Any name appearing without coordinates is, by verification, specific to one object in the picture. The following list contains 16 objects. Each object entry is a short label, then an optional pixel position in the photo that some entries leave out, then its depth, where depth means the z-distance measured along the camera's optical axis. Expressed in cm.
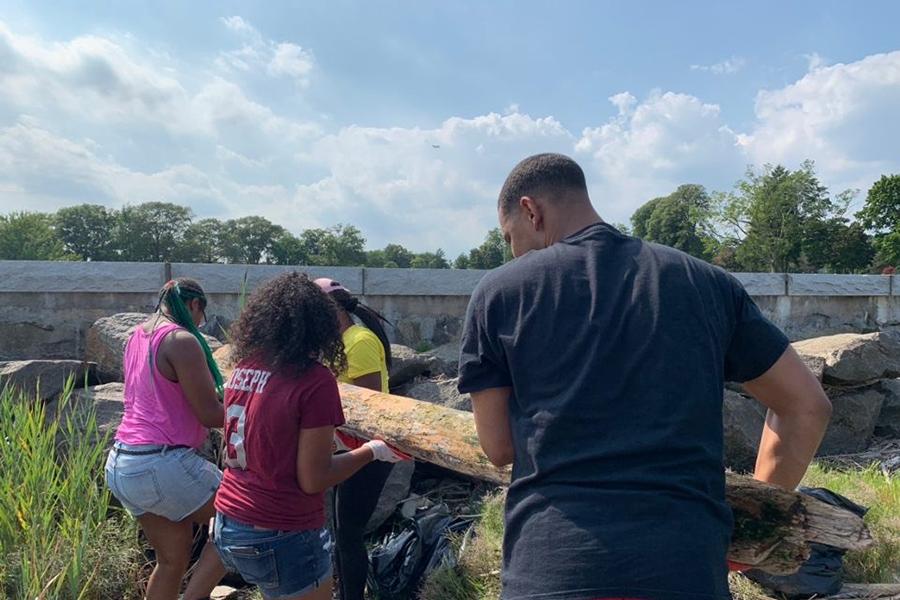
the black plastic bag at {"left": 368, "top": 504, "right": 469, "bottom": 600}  354
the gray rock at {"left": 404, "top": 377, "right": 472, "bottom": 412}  557
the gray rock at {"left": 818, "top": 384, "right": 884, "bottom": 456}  730
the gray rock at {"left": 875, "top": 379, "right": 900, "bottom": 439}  779
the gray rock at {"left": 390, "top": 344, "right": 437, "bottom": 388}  596
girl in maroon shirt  221
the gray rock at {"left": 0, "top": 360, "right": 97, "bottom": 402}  483
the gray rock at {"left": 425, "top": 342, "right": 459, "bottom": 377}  643
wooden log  179
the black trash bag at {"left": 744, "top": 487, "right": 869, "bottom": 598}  305
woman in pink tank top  287
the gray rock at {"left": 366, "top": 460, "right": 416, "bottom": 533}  432
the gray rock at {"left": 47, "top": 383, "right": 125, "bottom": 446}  452
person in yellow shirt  310
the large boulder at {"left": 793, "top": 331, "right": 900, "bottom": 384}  709
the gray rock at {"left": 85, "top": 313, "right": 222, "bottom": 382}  534
